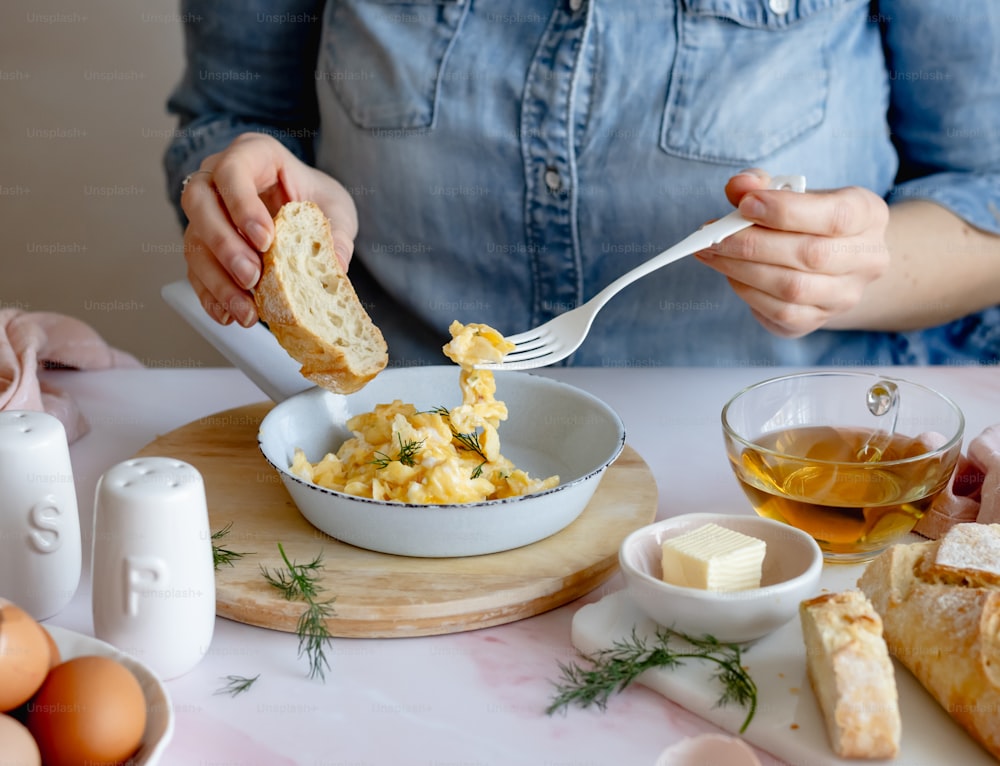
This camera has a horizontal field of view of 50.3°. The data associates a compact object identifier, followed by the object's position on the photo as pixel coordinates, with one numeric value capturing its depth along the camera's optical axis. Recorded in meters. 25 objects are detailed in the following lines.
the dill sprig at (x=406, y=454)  1.26
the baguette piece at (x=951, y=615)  0.91
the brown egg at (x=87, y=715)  0.81
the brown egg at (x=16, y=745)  0.77
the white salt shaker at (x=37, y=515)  1.06
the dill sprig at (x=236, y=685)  1.03
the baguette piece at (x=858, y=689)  0.89
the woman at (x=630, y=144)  1.83
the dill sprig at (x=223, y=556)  1.19
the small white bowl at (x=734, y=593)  1.01
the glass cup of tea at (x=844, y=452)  1.18
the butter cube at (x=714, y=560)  1.03
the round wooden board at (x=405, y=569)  1.12
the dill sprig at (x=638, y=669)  0.99
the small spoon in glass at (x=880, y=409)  1.33
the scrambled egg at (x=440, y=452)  1.23
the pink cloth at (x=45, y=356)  1.52
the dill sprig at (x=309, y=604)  1.08
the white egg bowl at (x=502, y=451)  1.17
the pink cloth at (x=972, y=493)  1.25
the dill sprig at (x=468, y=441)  1.33
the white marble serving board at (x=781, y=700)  0.92
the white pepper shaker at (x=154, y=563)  0.97
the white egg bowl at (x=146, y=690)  0.84
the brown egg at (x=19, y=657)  0.80
